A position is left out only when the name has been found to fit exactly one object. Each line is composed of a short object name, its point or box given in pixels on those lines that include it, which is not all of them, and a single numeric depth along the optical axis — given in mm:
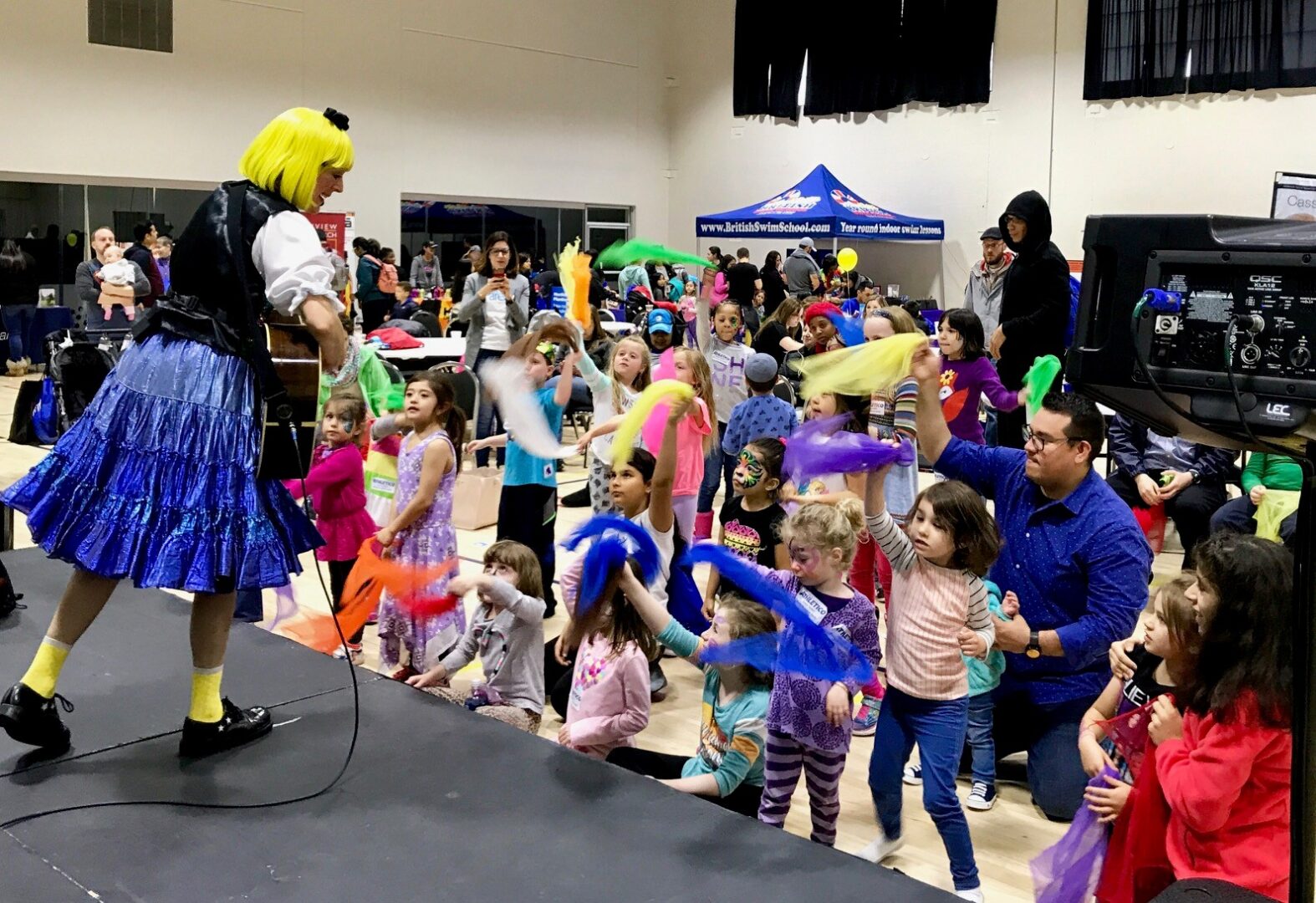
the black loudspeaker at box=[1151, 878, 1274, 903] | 1595
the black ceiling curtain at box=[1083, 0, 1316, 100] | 12414
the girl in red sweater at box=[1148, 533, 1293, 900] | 2111
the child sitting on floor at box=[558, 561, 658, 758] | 3152
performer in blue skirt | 2461
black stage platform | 2168
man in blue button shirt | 3279
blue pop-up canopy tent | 14242
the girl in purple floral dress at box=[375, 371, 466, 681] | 3990
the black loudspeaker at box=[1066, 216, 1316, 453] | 1452
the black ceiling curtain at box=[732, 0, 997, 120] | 15172
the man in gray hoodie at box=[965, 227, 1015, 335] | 7938
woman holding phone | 7594
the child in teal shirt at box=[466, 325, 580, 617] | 4609
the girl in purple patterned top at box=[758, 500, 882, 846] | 2838
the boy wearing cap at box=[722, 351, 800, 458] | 4852
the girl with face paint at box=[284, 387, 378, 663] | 4293
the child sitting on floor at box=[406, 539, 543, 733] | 3533
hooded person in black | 5734
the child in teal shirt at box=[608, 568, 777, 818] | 2912
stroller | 7164
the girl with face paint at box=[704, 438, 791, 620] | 4078
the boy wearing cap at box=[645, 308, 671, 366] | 5723
